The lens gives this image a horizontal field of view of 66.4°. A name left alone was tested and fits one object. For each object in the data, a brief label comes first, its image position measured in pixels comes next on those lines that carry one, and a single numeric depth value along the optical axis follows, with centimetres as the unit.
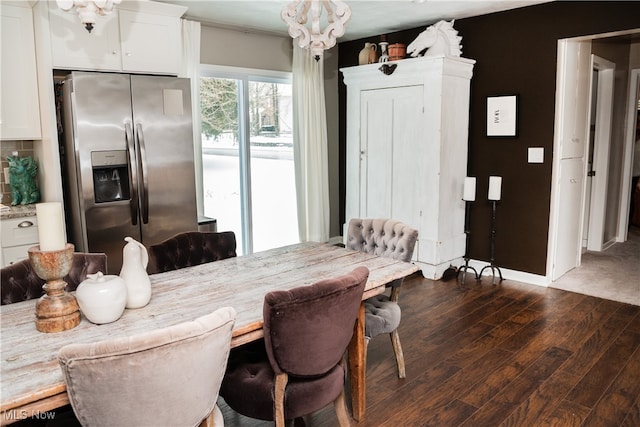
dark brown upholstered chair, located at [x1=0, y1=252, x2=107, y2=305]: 212
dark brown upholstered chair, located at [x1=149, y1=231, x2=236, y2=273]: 270
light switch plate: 446
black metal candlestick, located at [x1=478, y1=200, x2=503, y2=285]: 464
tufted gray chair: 268
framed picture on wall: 457
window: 504
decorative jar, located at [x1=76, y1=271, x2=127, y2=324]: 172
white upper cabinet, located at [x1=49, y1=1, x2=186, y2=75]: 343
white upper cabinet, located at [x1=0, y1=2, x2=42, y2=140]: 336
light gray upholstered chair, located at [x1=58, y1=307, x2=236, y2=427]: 128
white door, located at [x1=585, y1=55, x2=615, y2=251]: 554
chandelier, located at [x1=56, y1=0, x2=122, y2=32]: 227
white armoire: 461
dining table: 138
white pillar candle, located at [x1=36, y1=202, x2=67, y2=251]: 165
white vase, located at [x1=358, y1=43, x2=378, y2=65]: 514
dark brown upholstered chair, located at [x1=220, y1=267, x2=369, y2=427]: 174
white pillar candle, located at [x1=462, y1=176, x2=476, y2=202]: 462
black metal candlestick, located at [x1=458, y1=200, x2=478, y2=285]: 479
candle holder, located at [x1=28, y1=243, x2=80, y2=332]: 168
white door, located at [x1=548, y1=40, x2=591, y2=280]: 435
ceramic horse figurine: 466
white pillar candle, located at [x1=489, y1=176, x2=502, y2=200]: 449
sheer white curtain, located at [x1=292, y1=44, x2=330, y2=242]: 551
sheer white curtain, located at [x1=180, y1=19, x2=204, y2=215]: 450
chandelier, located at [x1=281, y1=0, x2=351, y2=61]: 234
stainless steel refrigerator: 339
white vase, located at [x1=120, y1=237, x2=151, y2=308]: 192
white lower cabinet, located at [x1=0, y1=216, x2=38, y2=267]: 331
